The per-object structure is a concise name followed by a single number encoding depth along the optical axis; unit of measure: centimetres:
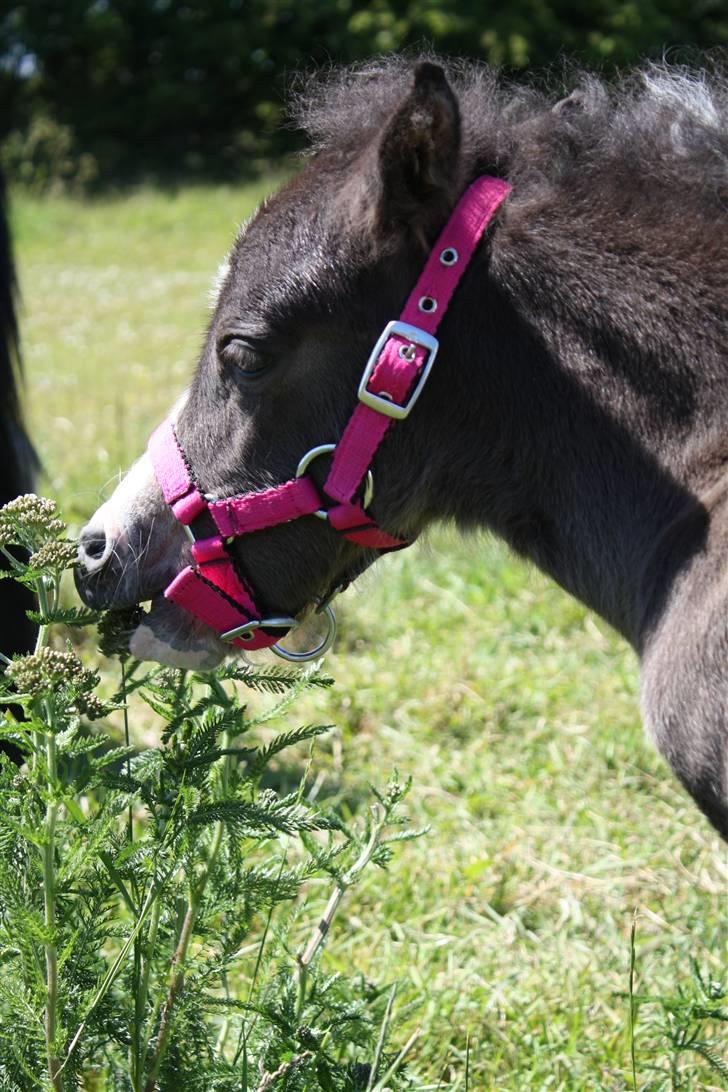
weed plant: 109
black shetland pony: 117
